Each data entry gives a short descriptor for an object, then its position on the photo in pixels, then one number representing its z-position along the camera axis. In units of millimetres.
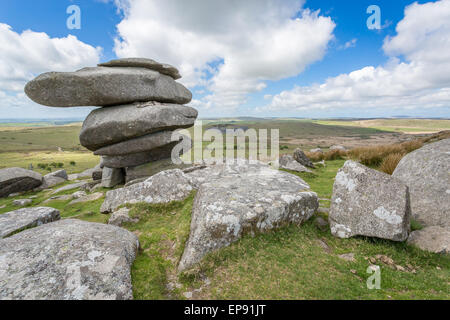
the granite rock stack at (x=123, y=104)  14984
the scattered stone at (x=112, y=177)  19906
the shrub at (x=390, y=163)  13952
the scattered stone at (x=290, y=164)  18188
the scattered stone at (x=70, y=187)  21538
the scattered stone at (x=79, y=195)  17233
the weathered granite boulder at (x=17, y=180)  22812
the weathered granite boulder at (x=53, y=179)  25684
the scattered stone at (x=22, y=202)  17986
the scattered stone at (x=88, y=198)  15192
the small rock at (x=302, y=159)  20555
